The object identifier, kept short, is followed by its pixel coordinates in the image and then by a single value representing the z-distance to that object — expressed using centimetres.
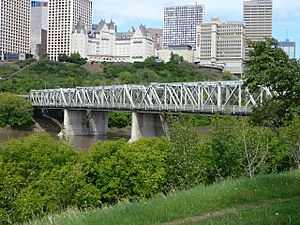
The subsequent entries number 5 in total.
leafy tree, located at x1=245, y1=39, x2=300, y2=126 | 2100
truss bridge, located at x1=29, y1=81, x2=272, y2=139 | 7162
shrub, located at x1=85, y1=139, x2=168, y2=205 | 2561
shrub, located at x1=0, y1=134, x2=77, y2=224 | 2111
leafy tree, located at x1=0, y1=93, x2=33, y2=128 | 9531
